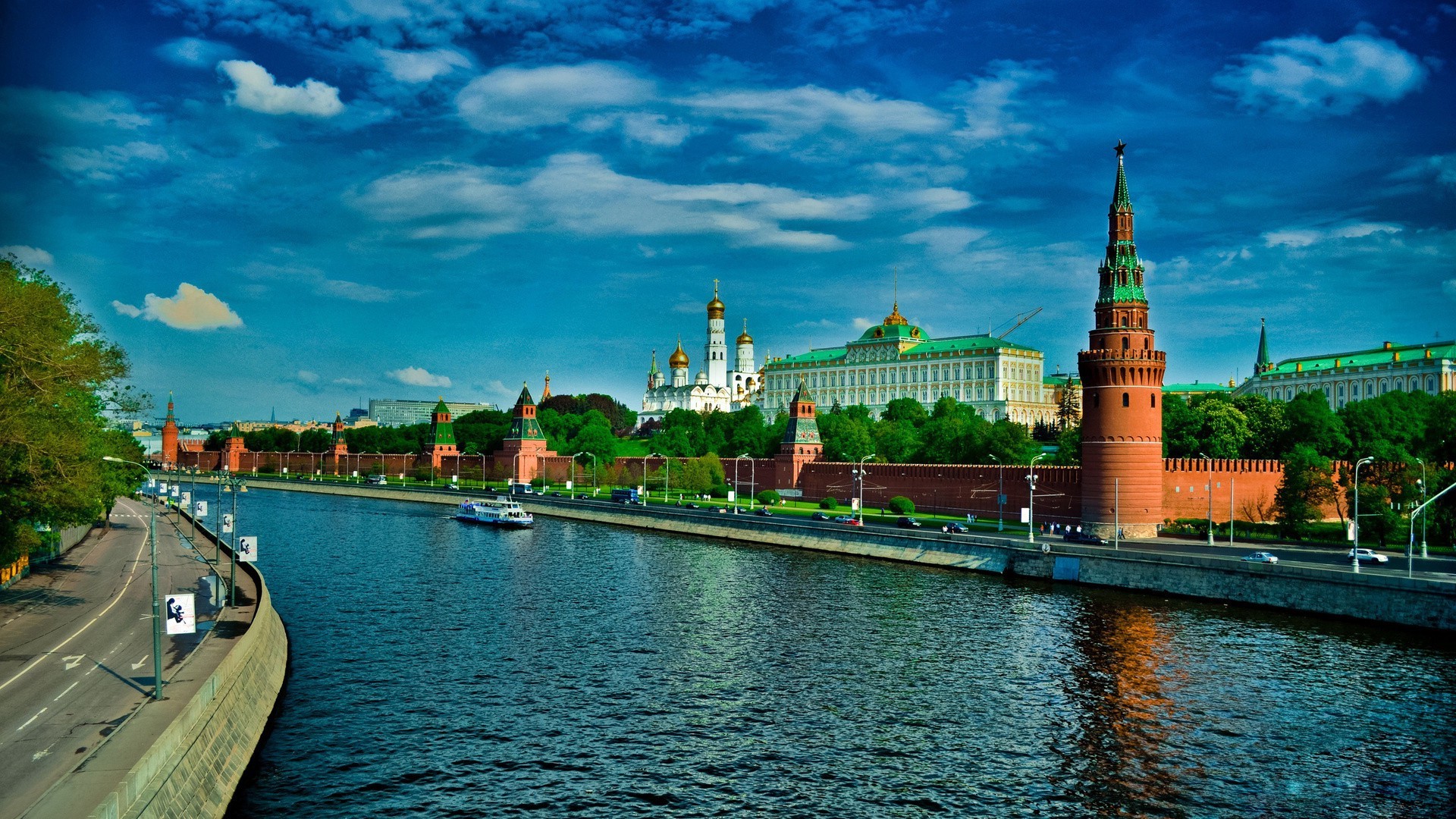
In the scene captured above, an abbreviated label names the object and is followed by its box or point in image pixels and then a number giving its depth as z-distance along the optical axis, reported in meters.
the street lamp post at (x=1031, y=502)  61.38
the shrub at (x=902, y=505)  86.19
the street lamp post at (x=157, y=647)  23.45
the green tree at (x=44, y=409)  33.19
